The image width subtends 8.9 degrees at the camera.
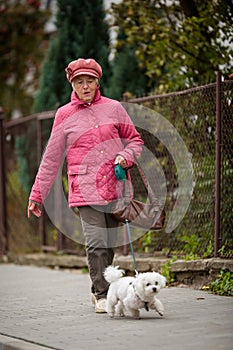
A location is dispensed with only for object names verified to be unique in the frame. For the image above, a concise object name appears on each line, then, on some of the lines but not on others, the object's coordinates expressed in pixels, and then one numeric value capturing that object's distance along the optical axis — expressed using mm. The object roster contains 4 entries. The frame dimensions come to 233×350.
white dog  11282
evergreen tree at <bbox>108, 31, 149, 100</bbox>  21770
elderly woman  12605
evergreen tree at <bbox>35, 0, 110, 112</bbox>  22868
